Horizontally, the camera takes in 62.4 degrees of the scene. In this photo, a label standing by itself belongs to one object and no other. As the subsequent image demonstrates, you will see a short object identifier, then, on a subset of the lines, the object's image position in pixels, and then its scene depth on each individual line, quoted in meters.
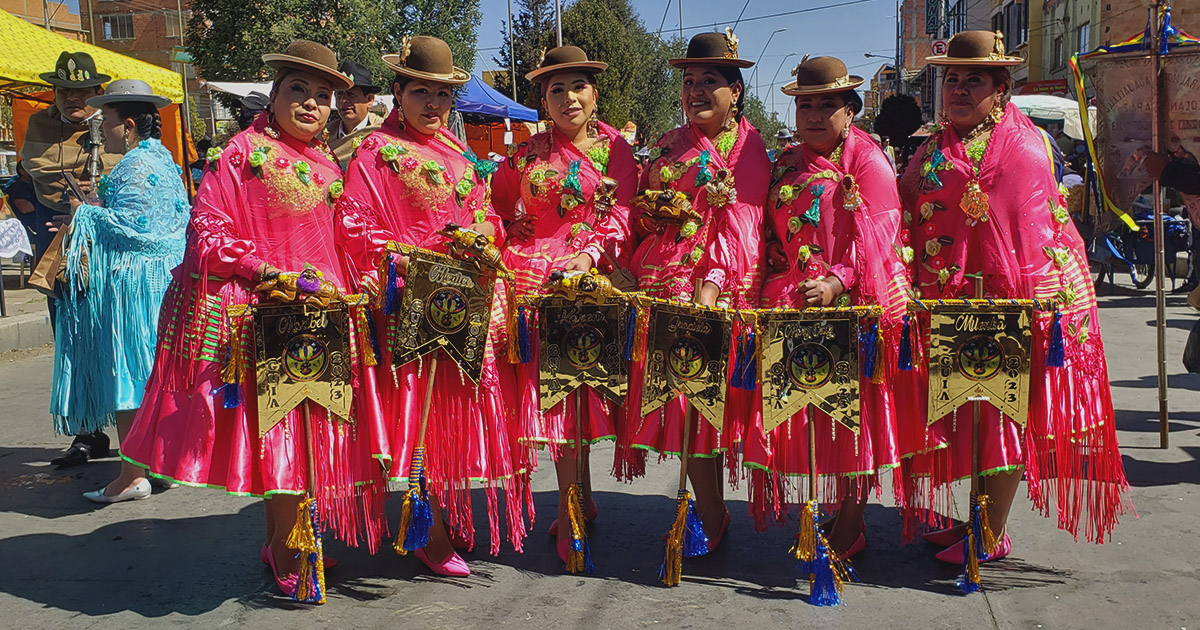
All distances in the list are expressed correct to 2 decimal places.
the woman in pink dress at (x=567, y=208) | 3.91
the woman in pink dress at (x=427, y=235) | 3.79
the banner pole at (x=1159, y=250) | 4.98
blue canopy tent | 17.05
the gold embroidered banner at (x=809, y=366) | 3.60
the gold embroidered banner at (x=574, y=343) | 3.85
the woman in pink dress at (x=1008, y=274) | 3.62
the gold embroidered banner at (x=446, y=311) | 3.71
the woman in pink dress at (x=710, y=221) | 3.82
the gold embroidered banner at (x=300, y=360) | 3.56
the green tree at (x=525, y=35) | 35.19
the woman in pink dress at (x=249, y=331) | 3.54
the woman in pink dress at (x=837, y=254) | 3.65
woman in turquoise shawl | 5.04
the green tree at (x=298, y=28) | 17.05
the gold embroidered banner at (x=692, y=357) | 3.68
